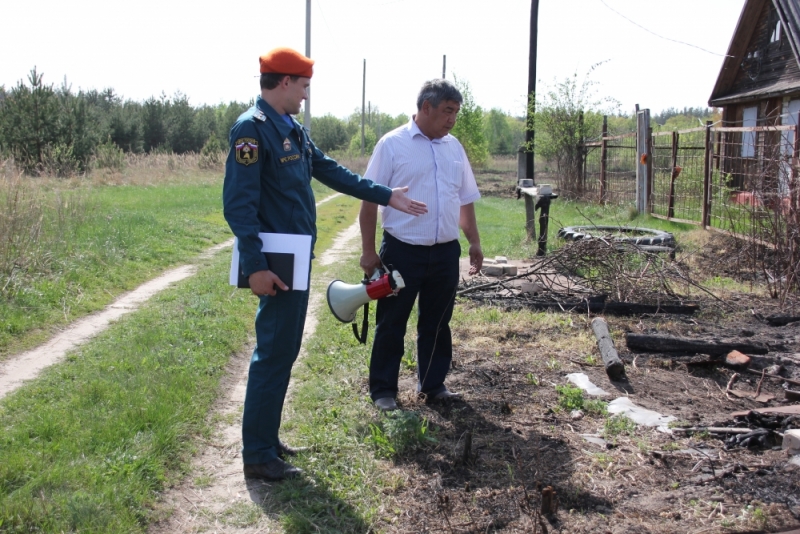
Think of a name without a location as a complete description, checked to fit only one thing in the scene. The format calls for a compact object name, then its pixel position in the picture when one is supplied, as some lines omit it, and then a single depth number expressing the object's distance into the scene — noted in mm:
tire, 9812
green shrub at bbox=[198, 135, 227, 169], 33469
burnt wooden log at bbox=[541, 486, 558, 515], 2997
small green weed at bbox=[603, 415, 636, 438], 3982
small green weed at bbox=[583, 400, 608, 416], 4316
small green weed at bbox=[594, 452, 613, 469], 3549
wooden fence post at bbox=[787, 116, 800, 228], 7141
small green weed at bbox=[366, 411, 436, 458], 3770
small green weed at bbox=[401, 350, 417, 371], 5391
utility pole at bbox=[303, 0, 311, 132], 22844
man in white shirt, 4277
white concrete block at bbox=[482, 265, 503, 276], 8766
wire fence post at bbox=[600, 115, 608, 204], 18312
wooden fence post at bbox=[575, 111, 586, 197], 20578
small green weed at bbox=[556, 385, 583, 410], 4418
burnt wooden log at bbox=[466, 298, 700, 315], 7000
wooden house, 17500
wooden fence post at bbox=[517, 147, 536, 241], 12780
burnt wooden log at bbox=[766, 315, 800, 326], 6559
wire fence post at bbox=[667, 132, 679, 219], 13952
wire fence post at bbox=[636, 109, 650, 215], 15789
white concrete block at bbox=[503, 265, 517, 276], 8734
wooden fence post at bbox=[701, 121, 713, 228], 12453
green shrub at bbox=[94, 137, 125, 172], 26156
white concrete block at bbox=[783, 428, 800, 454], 3475
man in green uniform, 3281
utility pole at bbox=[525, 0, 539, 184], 16656
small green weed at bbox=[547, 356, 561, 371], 5305
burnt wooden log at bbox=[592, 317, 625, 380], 4926
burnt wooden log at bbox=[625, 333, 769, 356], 5363
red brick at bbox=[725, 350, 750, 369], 5102
